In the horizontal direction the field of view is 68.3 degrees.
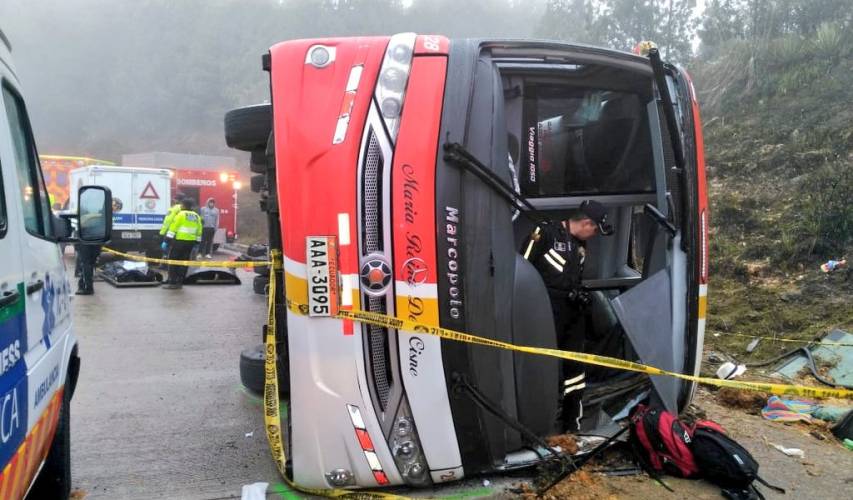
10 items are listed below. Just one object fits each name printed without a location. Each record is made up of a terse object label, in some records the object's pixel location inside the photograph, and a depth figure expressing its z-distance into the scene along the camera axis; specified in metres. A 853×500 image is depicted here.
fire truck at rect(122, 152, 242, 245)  20.36
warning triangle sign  15.64
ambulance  2.02
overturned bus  2.77
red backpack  3.39
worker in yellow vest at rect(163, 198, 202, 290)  11.00
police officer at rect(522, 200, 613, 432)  3.51
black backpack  3.21
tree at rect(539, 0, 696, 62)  28.55
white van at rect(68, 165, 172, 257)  15.12
